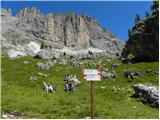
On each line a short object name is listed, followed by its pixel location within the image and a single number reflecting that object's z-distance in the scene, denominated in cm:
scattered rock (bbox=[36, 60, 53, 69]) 2616
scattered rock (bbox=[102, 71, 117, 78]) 2090
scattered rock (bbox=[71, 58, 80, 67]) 2866
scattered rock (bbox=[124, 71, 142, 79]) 2032
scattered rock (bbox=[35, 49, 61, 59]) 3929
